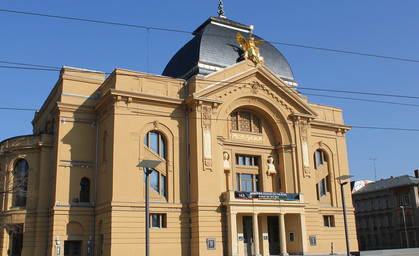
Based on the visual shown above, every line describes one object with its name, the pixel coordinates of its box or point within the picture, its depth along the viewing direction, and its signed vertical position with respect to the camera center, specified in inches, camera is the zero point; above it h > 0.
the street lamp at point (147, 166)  896.5 +153.5
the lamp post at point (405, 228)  2599.9 +45.7
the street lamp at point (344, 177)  1230.9 +163.1
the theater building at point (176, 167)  1334.9 +241.0
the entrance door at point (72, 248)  1365.7 -7.0
